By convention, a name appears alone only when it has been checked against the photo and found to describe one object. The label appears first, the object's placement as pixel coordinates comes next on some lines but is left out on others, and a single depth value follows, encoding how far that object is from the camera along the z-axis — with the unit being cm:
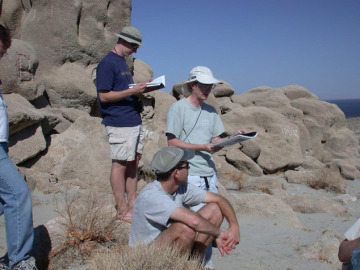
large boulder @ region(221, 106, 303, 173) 1062
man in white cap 342
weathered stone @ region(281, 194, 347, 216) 711
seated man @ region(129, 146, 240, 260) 277
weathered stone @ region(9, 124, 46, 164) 534
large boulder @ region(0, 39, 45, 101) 616
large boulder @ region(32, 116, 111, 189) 552
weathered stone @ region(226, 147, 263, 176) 984
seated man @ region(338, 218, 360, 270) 216
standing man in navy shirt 381
